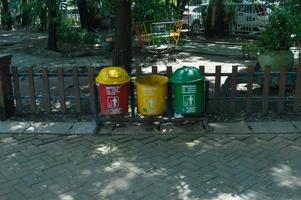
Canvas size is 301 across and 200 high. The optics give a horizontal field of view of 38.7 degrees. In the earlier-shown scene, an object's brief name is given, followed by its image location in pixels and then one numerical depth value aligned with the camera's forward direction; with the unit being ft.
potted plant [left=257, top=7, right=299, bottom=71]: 23.89
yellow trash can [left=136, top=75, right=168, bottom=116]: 18.84
